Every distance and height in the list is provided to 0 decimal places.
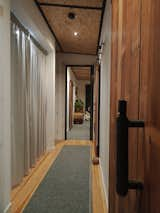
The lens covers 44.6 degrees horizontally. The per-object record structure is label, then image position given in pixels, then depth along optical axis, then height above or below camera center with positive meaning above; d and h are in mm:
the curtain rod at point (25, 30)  2640 +1108
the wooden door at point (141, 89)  482 +36
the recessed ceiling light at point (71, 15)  3283 +1462
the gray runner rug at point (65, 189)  2197 -1204
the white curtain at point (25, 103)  2701 -40
